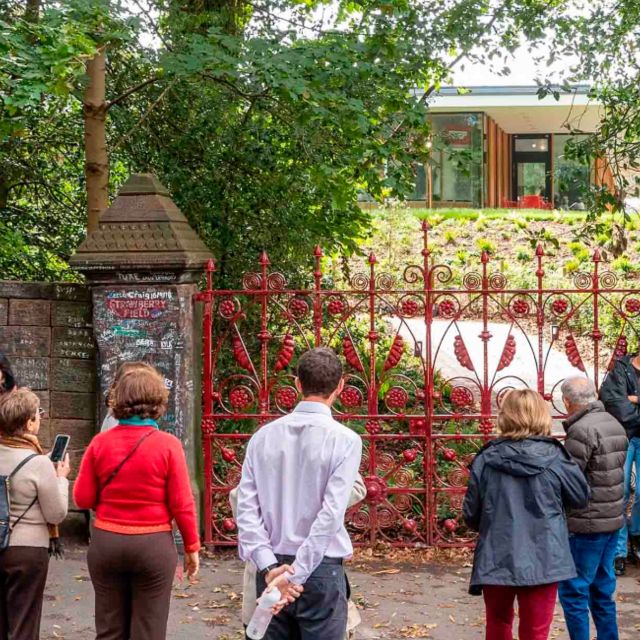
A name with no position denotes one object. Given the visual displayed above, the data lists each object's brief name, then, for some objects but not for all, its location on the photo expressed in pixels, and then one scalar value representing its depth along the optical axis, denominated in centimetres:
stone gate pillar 738
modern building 2967
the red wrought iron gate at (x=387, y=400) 729
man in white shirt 390
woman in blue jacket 455
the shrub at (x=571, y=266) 1997
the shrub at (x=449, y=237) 2328
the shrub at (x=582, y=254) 2089
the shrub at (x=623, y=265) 1914
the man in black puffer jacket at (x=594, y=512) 512
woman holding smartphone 477
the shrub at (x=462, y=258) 2152
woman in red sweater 438
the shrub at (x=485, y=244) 2204
